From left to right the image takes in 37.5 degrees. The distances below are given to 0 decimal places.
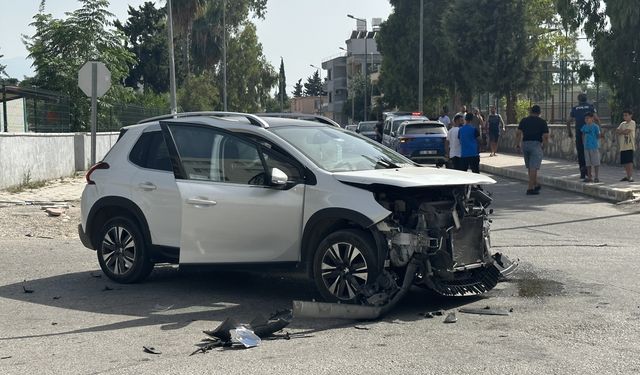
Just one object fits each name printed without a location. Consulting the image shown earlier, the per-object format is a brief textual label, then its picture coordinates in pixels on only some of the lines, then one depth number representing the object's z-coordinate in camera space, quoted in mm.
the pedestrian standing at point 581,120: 21656
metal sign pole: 18578
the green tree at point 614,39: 27445
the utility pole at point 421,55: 49438
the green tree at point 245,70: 77938
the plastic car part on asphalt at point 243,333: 7008
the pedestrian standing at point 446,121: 37281
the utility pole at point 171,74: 36478
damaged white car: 8117
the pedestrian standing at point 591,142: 20500
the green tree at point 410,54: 58406
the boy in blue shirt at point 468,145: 19578
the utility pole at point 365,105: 90919
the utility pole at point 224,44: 64338
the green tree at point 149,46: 81438
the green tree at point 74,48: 33406
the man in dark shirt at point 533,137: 19469
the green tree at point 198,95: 66375
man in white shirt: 19984
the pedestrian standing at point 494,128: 36531
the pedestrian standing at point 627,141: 20922
